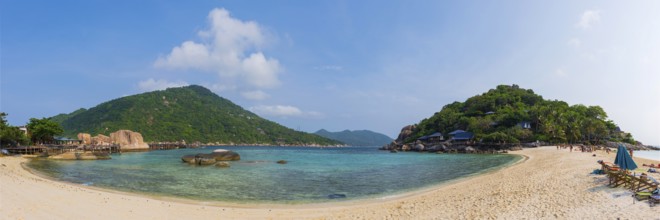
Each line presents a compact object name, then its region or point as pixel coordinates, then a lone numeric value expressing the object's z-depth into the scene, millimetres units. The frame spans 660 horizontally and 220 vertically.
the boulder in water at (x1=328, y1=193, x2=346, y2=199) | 18688
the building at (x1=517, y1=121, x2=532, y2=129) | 81931
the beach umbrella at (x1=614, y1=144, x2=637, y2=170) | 17203
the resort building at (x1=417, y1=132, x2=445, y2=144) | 96812
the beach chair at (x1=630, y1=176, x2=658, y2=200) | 12081
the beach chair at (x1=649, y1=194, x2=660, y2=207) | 11238
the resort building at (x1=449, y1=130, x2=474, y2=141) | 87250
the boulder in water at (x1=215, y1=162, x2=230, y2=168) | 35494
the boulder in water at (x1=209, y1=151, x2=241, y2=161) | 43438
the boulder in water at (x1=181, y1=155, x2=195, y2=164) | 41431
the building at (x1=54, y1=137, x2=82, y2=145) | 74862
